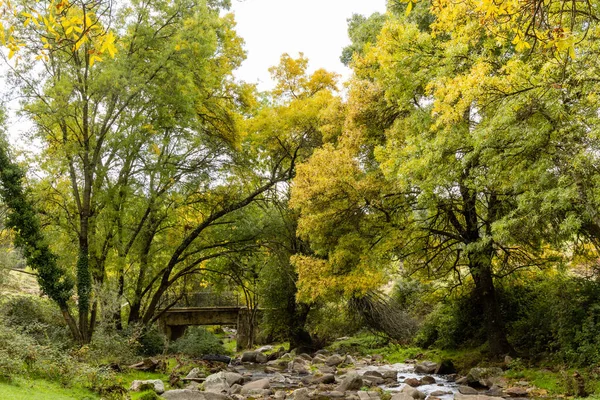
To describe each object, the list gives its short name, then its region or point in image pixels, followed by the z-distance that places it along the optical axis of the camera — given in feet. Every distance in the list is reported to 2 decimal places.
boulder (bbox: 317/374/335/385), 45.24
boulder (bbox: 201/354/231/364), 67.88
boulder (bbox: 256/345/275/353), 84.91
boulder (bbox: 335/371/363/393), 40.04
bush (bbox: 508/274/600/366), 36.42
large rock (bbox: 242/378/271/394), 42.26
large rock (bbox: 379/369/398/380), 46.71
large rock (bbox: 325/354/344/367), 60.34
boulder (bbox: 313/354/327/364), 63.36
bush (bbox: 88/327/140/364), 45.74
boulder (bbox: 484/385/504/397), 35.45
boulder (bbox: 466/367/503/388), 39.27
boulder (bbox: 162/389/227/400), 33.37
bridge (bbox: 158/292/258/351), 92.27
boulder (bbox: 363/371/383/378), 47.47
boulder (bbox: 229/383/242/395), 41.32
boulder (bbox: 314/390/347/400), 37.04
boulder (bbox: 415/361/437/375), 50.03
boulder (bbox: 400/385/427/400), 35.50
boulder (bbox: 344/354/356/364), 62.10
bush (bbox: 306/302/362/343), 75.92
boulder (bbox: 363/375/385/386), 43.89
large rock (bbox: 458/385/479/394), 36.14
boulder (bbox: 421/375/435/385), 43.25
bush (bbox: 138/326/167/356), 63.00
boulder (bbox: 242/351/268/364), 69.82
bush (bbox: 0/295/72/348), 51.83
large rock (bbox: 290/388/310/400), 36.37
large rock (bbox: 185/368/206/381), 47.62
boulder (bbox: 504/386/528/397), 34.60
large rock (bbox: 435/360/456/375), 48.24
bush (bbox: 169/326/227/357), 71.51
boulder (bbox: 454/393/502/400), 31.91
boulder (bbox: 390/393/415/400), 33.22
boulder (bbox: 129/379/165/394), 36.01
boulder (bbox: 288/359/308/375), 55.08
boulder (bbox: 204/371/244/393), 40.91
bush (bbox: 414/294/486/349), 53.78
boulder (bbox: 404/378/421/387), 43.14
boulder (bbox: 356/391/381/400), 34.36
